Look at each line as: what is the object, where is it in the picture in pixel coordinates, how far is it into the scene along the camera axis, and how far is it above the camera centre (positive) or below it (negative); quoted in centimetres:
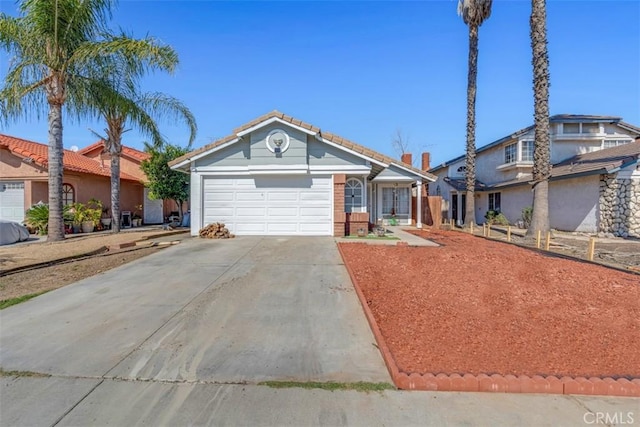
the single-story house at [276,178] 1296 +138
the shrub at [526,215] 1923 -7
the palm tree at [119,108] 1298 +454
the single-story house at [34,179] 1652 +165
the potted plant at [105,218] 1802 -50
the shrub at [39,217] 1471 -37
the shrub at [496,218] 2205 -31
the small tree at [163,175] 1752 +195
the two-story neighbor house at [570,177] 1499 +215
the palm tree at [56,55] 1116 +567
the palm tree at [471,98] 1936 +711
